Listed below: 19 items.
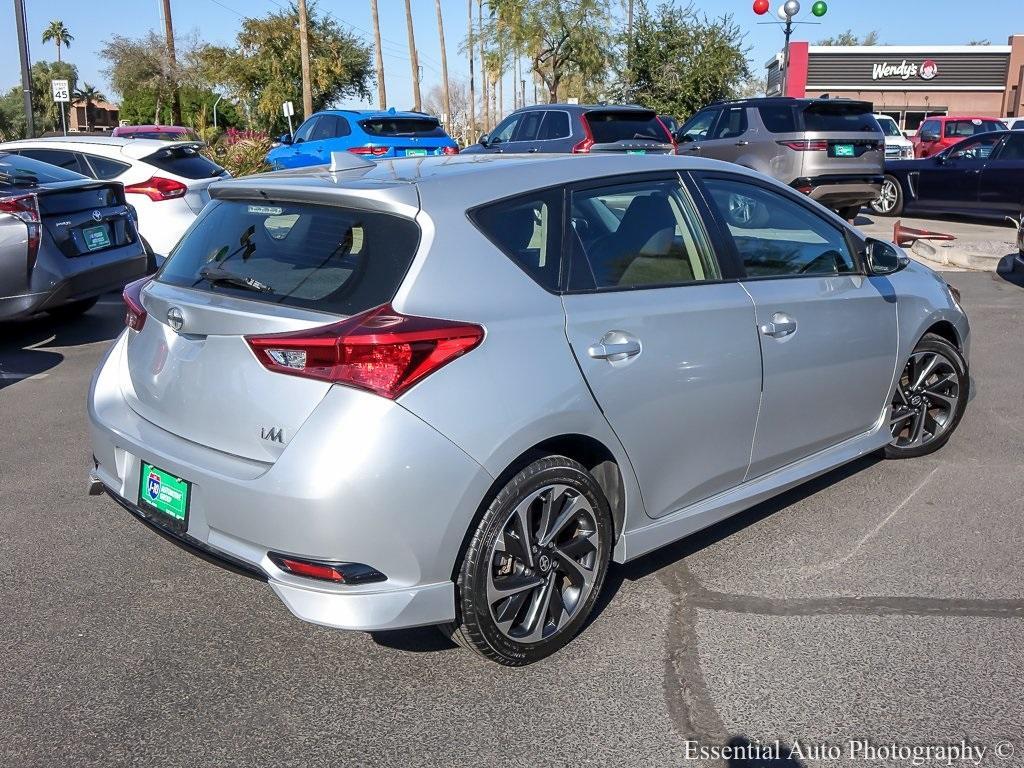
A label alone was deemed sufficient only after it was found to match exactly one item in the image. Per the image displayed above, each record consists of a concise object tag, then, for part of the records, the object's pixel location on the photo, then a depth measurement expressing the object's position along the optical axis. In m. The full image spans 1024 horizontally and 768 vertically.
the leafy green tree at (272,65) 49.28
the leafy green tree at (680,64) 28.12
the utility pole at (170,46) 37.25
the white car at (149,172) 10.27
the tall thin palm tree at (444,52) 52.90
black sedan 15.71
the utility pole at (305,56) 31.58
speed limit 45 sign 25.83
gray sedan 7.64
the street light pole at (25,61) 20.80
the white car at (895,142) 24.94
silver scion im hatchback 2.98
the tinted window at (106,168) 10.39
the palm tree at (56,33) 107.75
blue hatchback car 16.55
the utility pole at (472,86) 57.56
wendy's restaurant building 47.12
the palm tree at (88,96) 84.38
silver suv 13.45
